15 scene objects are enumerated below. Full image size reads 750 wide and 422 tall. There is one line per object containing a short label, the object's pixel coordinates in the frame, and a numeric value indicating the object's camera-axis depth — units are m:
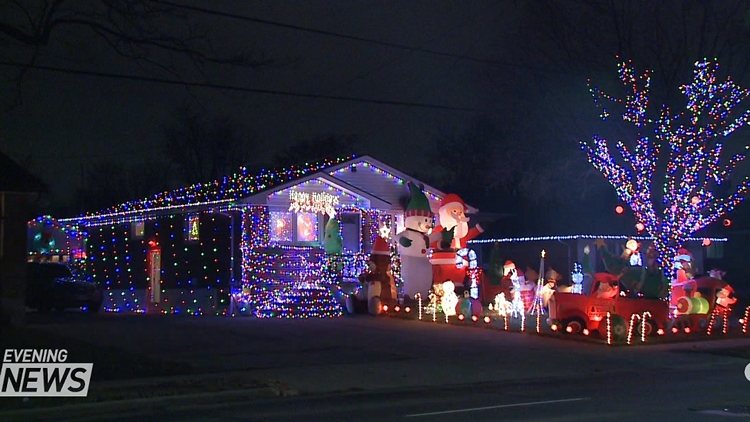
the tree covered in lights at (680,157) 26.14
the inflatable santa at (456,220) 28.88
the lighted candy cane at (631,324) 21.77
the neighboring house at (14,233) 22.70
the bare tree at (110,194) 65.00
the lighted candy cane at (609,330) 21.33
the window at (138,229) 32.12
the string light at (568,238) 37.03
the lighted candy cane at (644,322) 22.08
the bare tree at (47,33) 15.27
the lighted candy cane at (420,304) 26.26
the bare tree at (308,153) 65.44
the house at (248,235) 27.58
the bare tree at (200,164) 60.72
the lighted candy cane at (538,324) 23.41
